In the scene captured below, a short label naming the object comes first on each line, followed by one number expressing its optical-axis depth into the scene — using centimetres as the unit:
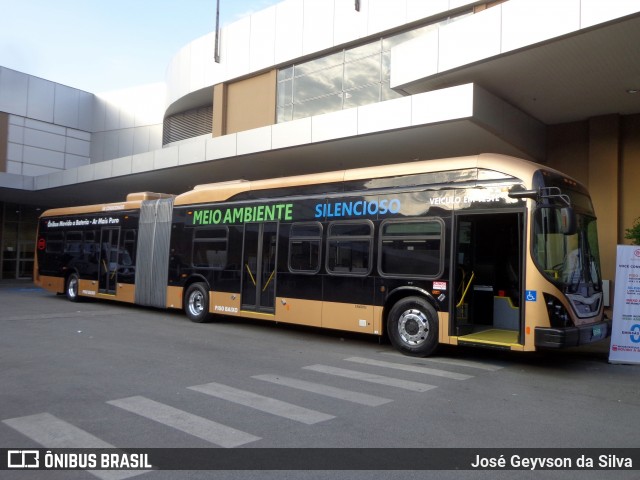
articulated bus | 852
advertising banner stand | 993
